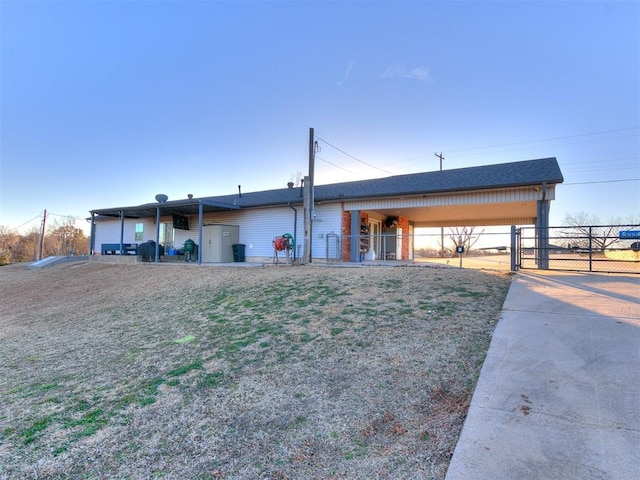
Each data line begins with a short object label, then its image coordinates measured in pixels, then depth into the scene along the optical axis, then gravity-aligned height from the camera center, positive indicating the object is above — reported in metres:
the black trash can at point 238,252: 16.38 -0.29
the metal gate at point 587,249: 8.64 +0.07
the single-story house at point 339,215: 11.84 +1.75
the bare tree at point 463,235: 42.50 +1.87
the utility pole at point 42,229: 25.24 +1.14
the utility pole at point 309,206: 12.58 +1.60
